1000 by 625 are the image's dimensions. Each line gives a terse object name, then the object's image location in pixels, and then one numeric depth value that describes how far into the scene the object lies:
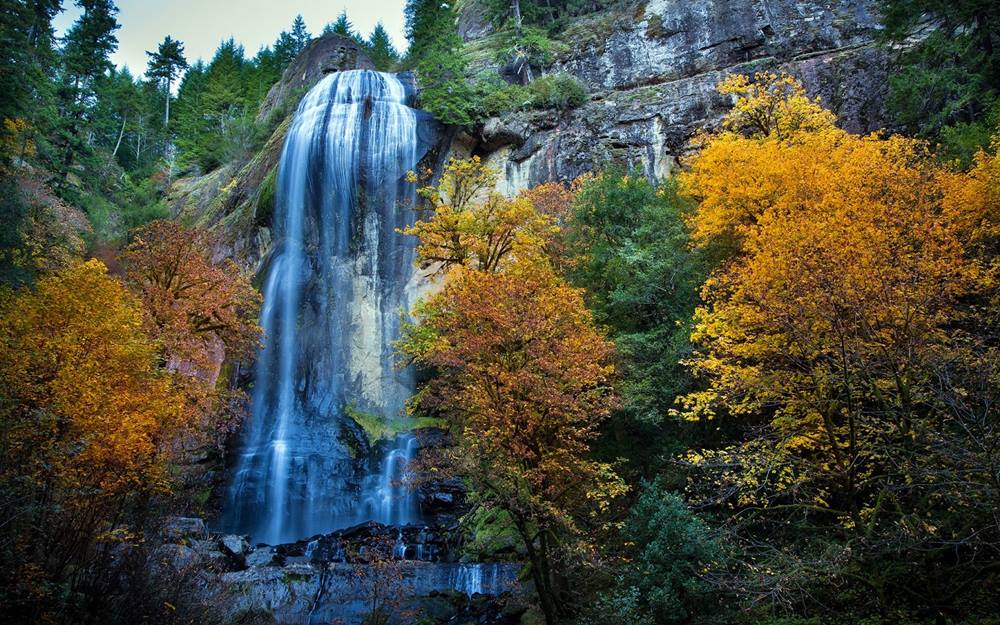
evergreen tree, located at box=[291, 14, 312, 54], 57.22
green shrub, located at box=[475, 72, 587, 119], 31.06
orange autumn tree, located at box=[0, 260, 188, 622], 8.22
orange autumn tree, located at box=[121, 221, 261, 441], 17.88
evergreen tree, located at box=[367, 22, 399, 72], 47.09
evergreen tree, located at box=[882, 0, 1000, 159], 17.59
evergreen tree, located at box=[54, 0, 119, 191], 29.34
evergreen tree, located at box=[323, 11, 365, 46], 54.59
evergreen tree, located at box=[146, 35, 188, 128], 53.16
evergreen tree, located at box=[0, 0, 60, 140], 20.47
